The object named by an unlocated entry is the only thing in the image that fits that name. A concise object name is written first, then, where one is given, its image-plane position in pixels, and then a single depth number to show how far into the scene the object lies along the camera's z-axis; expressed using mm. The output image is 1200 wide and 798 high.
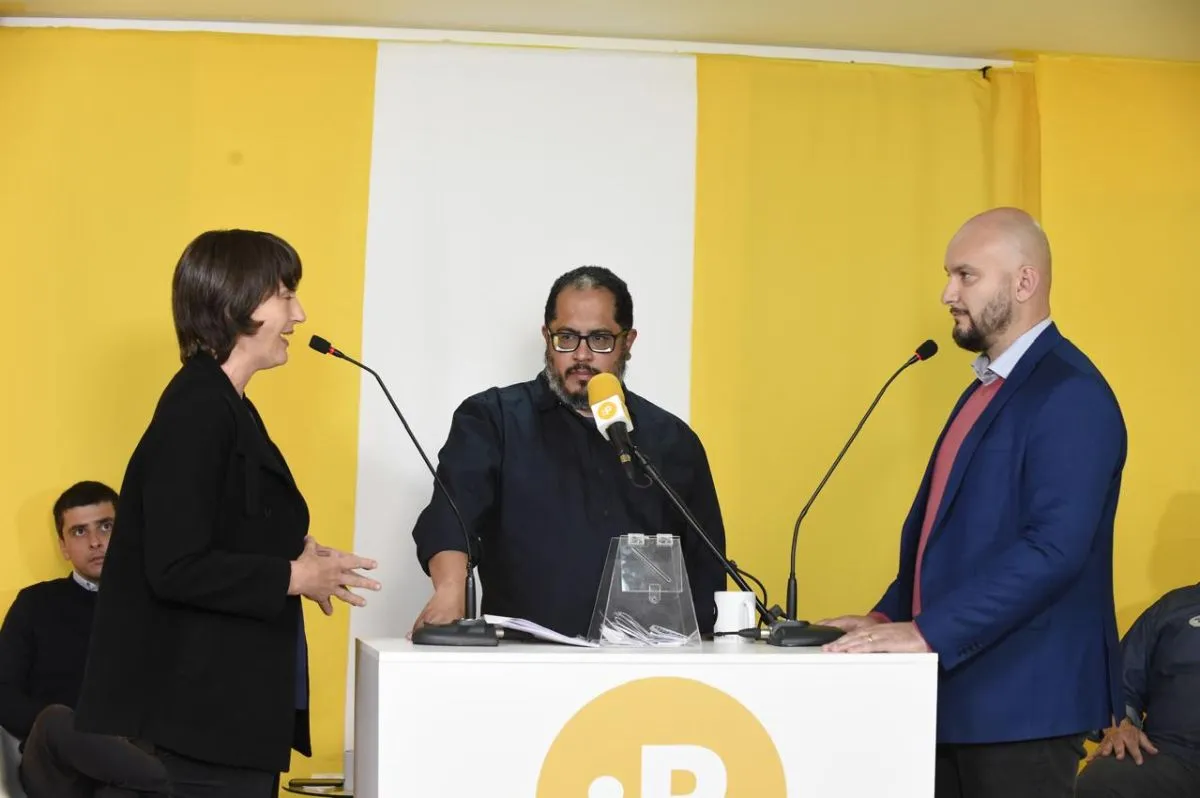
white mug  2670
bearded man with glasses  3148
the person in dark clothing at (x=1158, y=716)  3920
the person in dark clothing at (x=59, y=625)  4059
